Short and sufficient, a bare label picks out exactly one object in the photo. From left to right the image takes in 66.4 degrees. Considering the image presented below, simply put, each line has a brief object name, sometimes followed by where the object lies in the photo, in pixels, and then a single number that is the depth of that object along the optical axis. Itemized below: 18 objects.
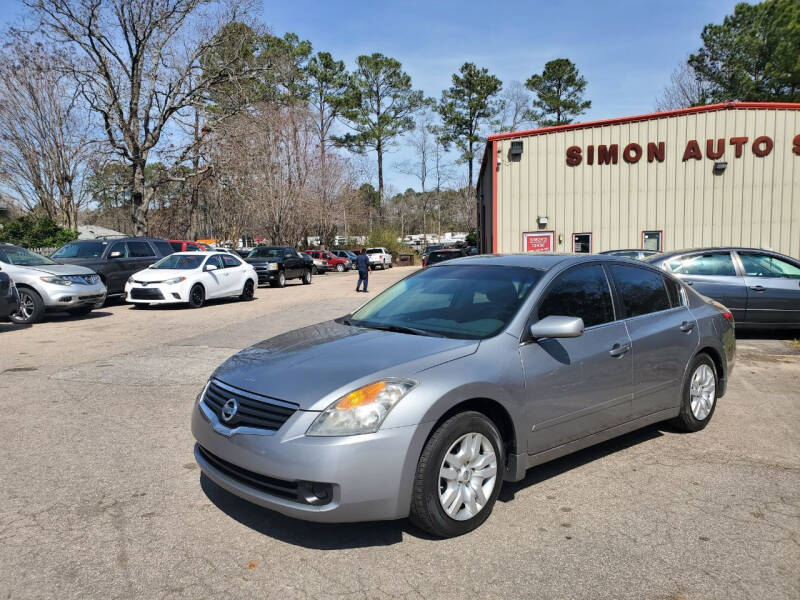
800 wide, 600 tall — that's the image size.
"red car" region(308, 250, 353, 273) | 43.09
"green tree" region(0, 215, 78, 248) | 29.27
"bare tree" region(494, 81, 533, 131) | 53.81
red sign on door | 22.03
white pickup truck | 46.56
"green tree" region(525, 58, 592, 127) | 48.44
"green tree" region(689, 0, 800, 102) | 30.92
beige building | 20.56
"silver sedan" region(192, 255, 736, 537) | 3.12
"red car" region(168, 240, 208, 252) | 21.22
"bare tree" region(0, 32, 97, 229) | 29.80
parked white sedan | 15.29
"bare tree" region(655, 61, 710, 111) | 37.44
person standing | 22.66
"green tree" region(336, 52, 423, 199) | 56.00
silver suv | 12.46
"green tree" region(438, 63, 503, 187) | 52.97
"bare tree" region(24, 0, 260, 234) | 27.86
